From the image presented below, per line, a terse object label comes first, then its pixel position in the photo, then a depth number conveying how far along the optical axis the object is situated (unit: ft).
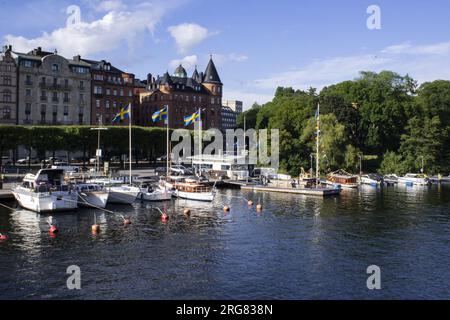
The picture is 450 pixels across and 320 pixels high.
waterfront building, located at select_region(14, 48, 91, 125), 388.78
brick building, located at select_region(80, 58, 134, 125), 439.22
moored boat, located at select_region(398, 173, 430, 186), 349.61
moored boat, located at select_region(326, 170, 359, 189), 308.81
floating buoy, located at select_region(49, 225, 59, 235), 148.87
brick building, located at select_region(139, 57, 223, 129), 497.46
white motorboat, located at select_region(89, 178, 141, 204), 212.64
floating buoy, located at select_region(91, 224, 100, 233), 151.84
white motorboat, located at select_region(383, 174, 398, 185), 353.82
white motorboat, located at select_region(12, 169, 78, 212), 185.37
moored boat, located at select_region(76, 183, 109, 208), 199.72
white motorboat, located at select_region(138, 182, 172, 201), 223.10
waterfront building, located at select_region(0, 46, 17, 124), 375.86
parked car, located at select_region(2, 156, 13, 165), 350.62
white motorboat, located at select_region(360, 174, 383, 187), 339.14
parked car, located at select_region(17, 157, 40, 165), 352.69
